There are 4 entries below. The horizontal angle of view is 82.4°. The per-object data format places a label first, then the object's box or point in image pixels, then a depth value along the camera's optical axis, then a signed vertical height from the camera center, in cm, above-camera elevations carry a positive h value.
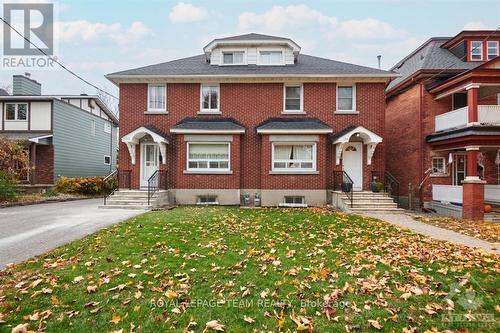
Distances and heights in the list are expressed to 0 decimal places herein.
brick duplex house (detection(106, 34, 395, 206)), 1459 +199
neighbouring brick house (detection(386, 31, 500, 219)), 1248 +223
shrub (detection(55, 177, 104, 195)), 1930 -125
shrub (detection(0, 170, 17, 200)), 1428 -99
